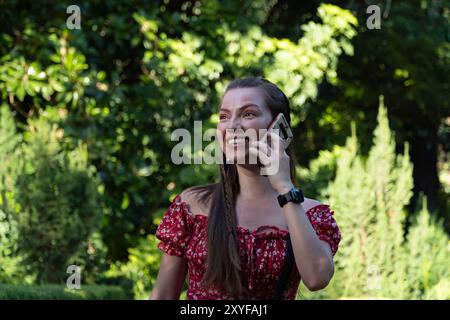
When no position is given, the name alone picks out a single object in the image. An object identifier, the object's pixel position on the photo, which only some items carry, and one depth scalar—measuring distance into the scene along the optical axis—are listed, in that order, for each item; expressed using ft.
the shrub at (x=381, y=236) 25.58
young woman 8.20
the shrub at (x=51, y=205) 23.02
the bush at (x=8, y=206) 22.18
